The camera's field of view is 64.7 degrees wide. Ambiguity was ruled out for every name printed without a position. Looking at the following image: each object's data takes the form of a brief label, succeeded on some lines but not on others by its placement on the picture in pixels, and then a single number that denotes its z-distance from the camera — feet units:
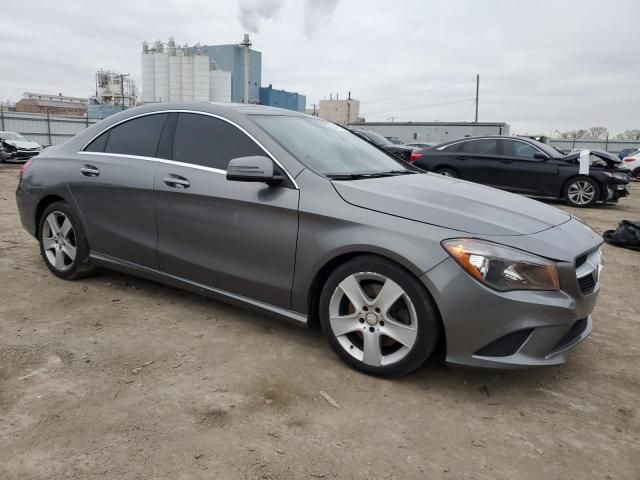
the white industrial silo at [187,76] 153.99
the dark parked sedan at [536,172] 34.22
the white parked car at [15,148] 60.85
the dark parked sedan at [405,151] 37.40
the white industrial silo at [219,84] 154.87
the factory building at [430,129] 129.59
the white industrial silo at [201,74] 152.56
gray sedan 8.16
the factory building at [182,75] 153.07
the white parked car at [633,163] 63.13
